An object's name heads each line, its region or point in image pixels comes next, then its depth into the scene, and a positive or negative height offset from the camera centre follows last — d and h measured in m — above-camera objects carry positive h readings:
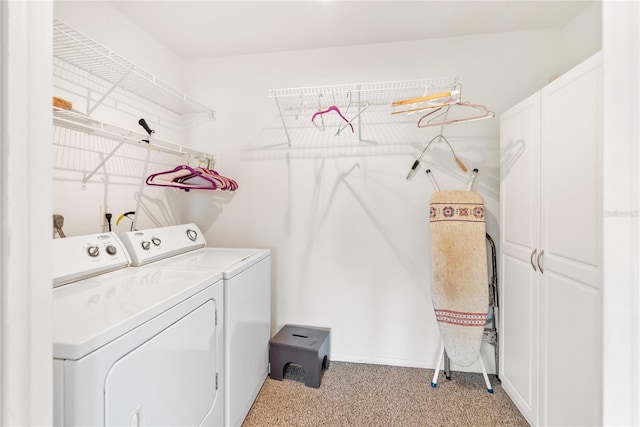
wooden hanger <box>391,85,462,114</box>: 1.62 +0.67
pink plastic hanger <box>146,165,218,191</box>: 1.80 +0.22
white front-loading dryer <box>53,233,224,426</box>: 0.75 -0.42
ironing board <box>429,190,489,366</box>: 1.87 -0.41
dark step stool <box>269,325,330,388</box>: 1.92 -0.98
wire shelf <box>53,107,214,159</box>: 1.23 +0.42
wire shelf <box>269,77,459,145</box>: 2.08 +0.86
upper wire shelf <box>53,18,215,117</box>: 1.31 +0.81
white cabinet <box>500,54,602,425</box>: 1.18 -0.18
